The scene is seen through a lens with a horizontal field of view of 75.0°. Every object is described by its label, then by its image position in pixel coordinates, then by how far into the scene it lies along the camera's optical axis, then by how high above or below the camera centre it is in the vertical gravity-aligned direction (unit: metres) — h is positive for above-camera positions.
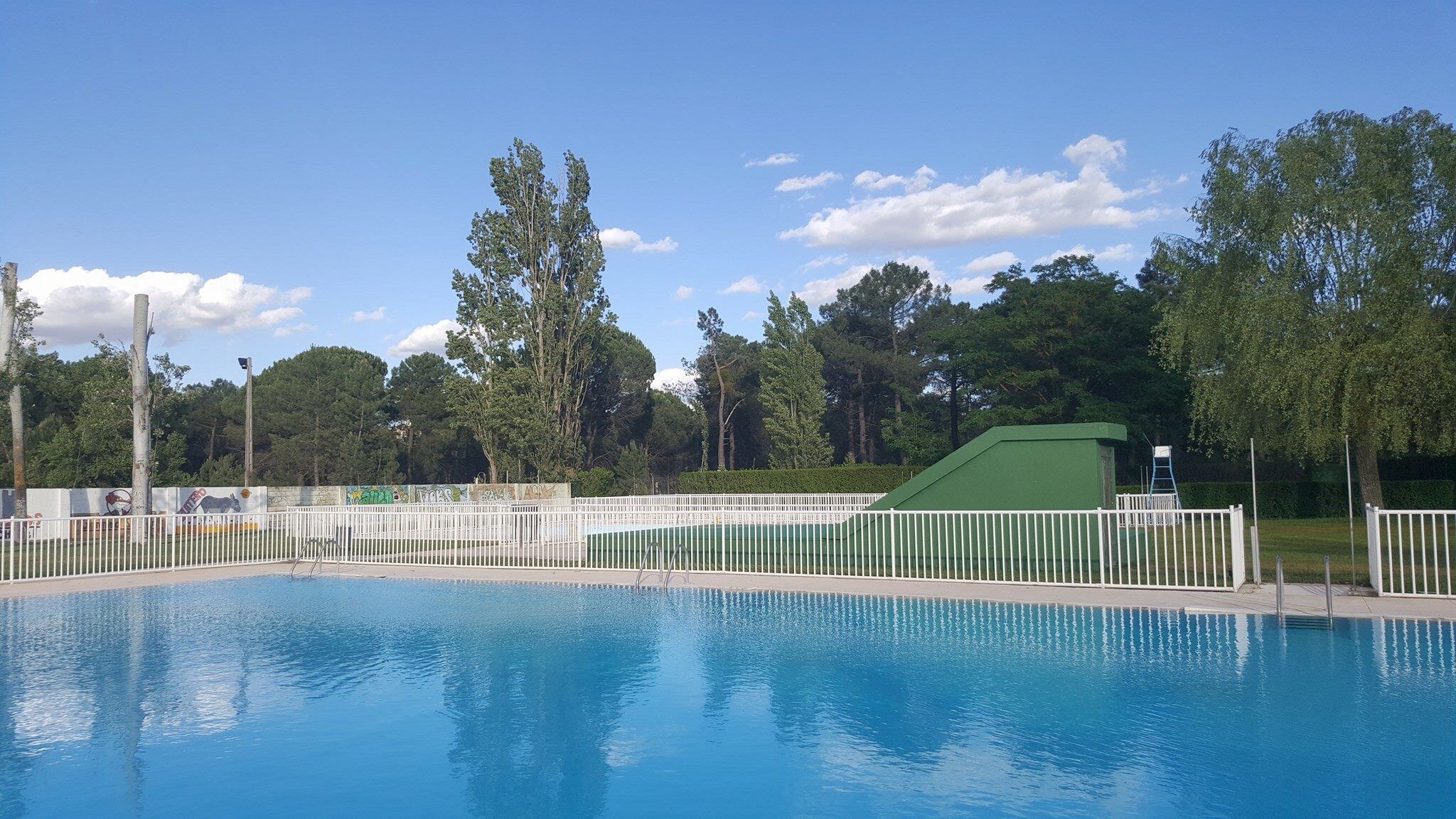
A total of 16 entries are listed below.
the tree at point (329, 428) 59.22 +2.40
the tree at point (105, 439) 38.38 +1.26
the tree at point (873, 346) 61.34 +7.02
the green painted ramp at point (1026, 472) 17.47 -0.50
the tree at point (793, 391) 49.38 +3.25
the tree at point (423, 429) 65.81 +2.28
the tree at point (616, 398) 63.53 +4.04
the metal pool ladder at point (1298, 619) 11.23 -2.18
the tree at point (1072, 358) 41.75 +4.08
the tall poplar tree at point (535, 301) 41.88 +7.17
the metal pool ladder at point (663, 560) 16.38 -1.98
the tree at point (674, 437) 67.81 +1.28
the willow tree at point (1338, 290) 19.61 +3.36
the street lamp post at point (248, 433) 32.97 +1.14
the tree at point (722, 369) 64.19 +5.93
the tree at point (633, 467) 52.38 -0.67
